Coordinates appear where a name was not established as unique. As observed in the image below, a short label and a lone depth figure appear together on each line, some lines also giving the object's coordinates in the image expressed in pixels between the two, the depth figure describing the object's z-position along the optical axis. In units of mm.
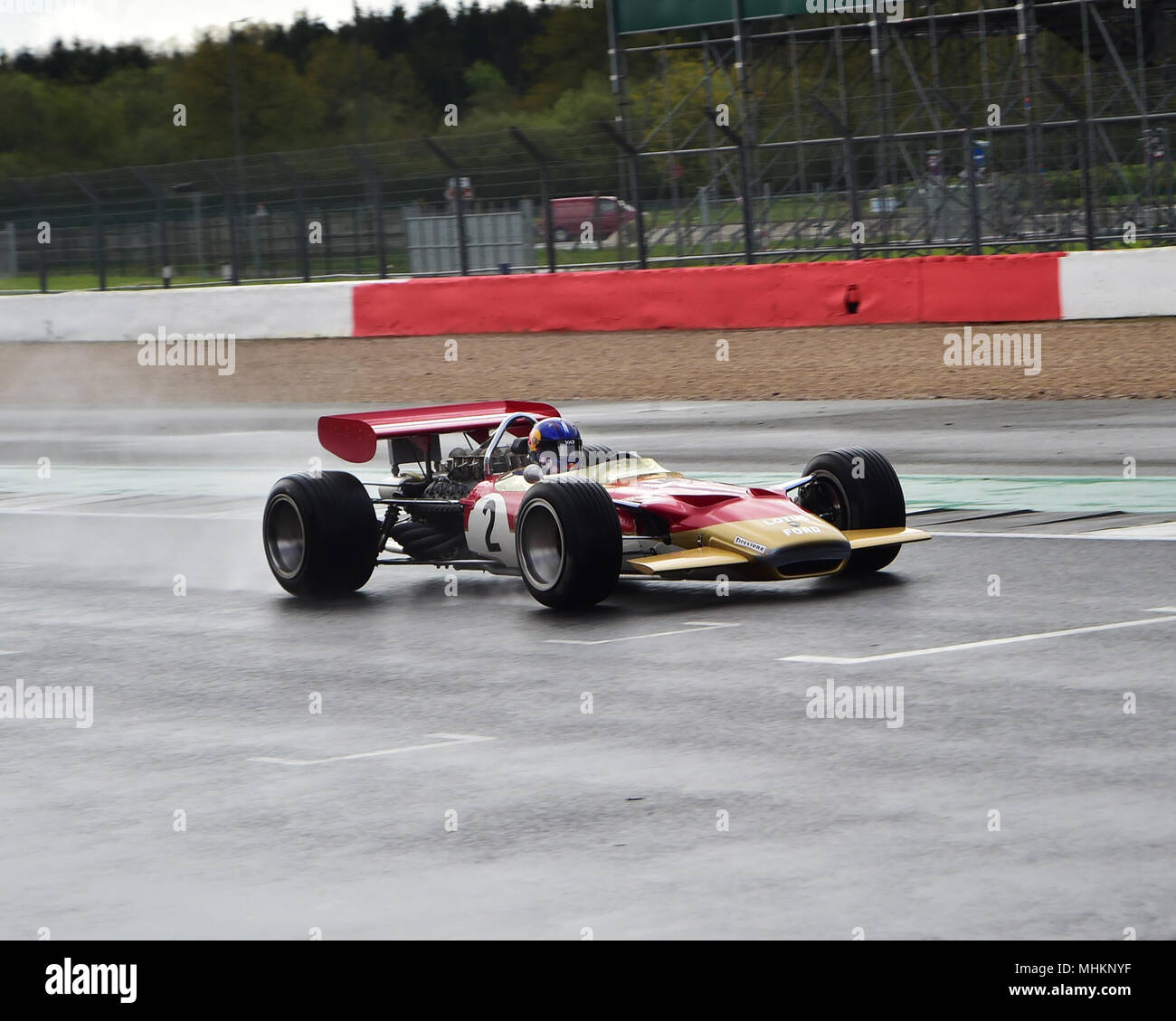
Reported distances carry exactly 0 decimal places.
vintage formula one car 10352
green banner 37916
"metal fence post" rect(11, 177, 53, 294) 36906
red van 29266
